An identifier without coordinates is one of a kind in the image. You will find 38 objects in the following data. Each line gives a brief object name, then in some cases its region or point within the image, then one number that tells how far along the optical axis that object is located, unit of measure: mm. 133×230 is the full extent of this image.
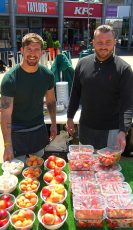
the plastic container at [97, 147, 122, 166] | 2566
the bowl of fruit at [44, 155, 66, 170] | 2676
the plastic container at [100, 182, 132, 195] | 2189
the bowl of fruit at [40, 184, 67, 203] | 2182
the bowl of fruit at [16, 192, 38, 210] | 2162
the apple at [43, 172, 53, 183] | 2468
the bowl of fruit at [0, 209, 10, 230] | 1961
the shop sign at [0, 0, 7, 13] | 21719
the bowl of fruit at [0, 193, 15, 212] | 2137
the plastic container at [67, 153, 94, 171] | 2512
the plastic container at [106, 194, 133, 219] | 1978
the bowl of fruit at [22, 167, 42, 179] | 2572
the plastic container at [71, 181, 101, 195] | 2168
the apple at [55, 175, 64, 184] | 2426
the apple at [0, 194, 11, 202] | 2235
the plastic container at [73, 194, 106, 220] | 1965
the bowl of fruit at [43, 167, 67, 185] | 2434
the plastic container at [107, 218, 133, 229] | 1995
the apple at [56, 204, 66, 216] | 2043
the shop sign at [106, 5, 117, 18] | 27383
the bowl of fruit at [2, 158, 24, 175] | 2612
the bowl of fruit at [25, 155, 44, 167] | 2771
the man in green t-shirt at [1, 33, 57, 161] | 2838
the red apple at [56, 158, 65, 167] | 2688
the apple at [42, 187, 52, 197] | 2238
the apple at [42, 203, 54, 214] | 2023
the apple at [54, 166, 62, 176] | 2537
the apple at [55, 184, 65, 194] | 2264
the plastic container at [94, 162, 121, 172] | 2559
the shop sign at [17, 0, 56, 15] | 22750
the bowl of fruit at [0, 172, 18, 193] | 2363
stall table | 2037
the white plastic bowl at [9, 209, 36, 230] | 1942
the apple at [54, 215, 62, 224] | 1979
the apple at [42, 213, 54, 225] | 1957
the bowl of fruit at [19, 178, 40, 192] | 2373
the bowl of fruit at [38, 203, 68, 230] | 1966
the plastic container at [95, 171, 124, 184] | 2379
